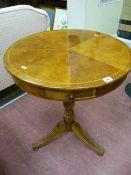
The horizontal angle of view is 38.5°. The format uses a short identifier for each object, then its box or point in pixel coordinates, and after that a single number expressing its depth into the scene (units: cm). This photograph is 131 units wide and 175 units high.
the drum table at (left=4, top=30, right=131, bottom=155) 80
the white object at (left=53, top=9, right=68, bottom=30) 234
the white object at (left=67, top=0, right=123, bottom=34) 182
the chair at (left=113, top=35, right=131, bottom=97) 177
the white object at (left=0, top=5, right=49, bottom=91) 139
